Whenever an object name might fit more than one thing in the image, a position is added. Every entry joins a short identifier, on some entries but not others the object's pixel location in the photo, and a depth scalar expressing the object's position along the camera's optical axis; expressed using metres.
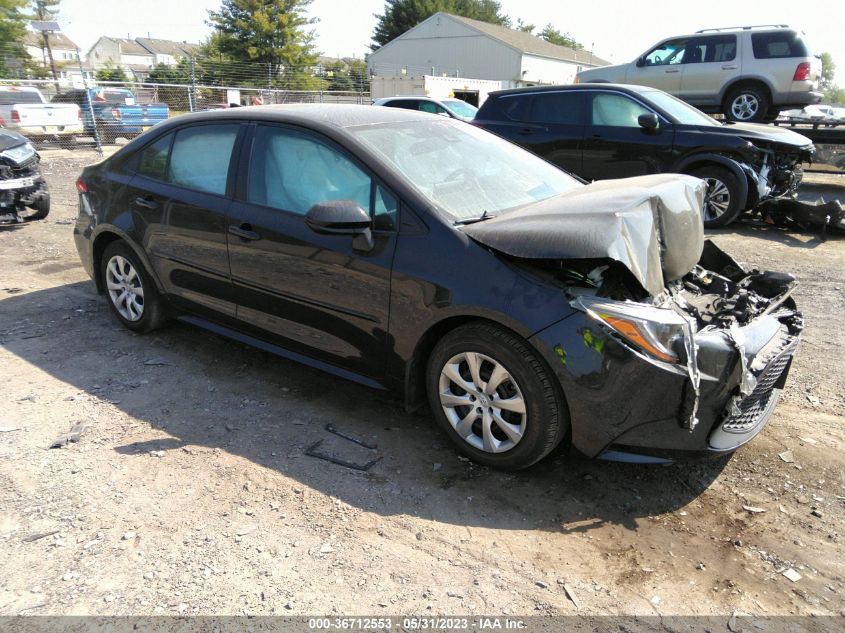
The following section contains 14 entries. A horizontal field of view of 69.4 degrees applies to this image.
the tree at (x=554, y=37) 77.75
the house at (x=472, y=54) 45.19
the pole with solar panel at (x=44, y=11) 47.82
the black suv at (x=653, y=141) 7.94
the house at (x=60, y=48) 46.38
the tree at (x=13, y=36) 33.72
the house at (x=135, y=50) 89.00
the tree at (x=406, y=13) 55.62
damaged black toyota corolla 2.75
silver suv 11.70
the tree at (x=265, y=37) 42.44
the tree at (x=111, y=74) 35.87
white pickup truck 17.25
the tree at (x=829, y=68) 123.44
